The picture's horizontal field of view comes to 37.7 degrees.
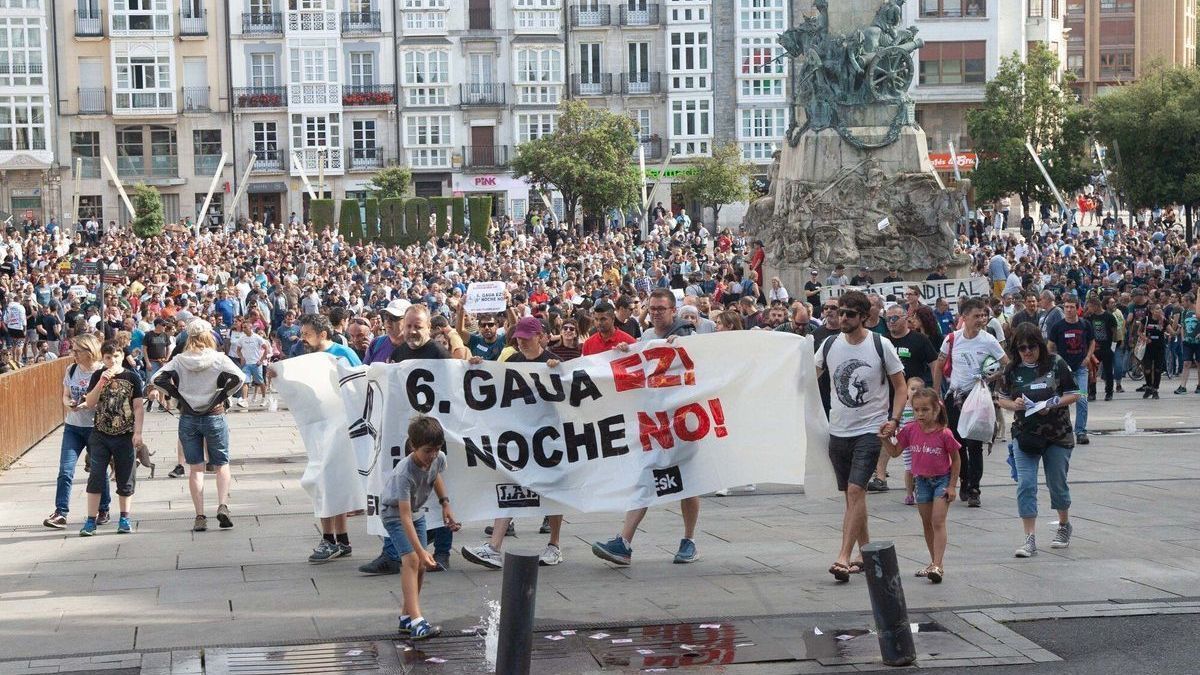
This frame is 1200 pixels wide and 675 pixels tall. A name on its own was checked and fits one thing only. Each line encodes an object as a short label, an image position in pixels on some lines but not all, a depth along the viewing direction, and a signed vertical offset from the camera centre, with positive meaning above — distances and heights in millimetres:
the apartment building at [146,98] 67688 +3813
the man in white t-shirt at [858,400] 10023 -1209
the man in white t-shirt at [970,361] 12977 -1285
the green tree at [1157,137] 47469 +1304
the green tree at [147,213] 53531 -505
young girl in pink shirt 10164 -1616
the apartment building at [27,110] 66188 +3329
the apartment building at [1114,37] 92500 +7804
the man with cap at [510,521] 10773 -2034
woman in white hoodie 12234 -1407
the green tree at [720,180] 63688 +372
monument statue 28703 +557
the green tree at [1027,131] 58875 +1894
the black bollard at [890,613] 8242 -1992
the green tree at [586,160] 61375 +1103
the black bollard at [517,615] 7703 -1853
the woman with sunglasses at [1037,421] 10906 -1453
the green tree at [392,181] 64375 +463
